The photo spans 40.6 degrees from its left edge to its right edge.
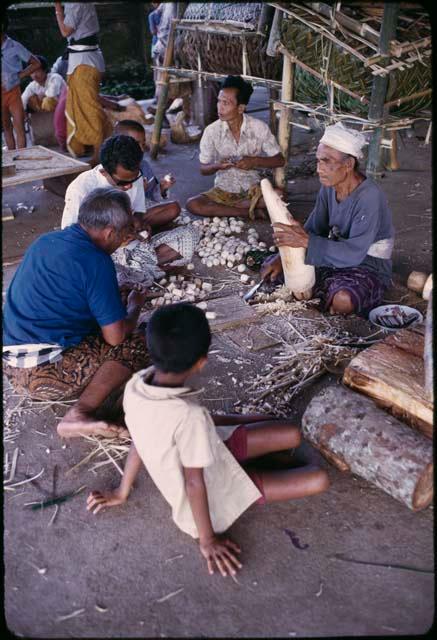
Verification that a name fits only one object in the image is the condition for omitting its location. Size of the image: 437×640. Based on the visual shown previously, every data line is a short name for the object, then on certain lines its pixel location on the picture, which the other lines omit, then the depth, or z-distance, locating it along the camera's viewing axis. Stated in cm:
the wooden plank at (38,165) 479
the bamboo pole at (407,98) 406
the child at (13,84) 619
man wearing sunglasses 324
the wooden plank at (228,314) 337
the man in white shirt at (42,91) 700
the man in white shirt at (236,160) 465
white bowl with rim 325
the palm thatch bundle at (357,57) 389
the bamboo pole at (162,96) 579
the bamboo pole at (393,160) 564
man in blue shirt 246
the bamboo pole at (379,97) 356
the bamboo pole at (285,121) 464
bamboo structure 383
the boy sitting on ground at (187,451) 182
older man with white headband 312
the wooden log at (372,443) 209
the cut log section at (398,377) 231
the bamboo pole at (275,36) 438
